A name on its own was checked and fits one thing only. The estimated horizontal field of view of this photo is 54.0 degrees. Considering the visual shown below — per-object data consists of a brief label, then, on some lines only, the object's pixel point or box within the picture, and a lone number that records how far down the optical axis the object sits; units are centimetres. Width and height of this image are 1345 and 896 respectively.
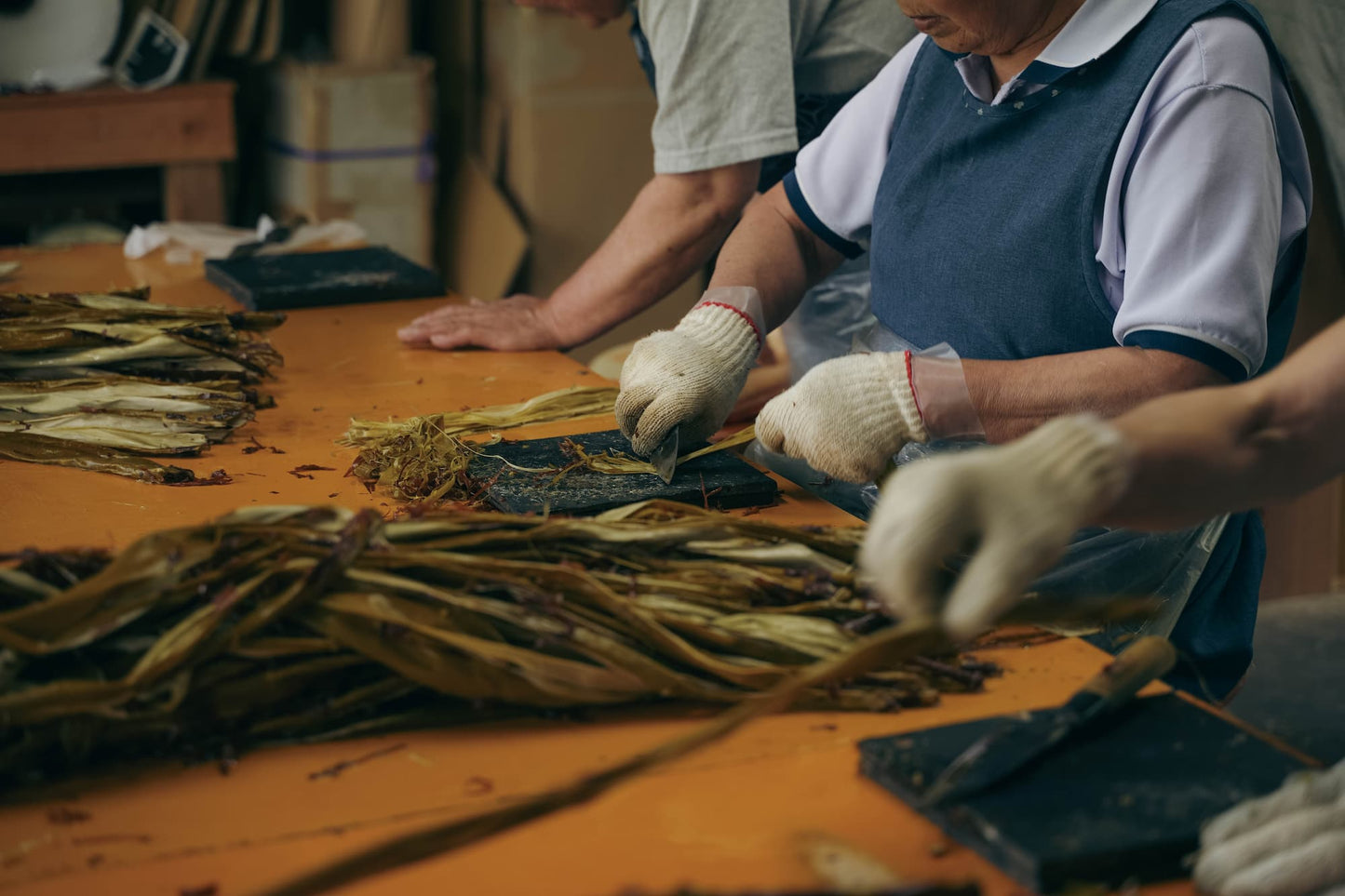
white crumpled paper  293
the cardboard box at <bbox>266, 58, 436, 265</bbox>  396
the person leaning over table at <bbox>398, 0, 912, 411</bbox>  223
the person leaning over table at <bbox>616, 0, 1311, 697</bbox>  150
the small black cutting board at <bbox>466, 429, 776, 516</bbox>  146
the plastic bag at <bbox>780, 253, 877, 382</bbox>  253
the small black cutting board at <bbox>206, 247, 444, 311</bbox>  251
